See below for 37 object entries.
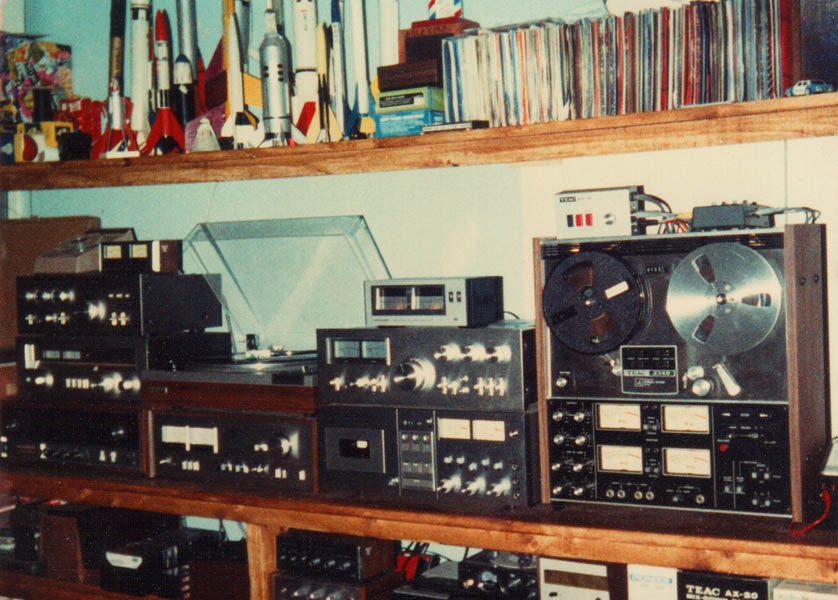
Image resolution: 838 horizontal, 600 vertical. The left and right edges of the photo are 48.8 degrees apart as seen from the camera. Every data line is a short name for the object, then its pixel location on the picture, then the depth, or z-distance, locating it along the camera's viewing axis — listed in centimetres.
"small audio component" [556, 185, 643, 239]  199
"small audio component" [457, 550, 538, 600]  218
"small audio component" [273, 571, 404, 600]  231
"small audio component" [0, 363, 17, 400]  291
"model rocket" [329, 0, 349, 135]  264
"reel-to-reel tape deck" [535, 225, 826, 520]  183
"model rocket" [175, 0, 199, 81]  300
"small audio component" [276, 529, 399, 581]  233
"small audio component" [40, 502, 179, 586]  270
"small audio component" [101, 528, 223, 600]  259
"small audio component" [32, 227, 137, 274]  284
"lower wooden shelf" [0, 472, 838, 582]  179
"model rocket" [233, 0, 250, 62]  291
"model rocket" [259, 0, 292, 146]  258
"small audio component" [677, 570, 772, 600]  186
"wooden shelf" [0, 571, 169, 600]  267
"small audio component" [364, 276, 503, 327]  215
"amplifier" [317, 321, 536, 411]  208
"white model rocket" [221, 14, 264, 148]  266
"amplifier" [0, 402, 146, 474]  260
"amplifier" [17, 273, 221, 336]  258
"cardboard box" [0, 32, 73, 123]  330
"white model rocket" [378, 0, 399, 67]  258
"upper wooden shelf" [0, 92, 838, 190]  191
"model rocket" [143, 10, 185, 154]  284
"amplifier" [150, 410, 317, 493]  233
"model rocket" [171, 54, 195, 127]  290
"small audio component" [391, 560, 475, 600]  224
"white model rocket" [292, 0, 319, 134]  263
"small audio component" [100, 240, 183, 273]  267
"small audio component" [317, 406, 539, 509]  208
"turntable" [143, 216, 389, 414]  240
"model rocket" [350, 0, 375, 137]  258
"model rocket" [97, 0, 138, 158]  302
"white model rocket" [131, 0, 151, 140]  298
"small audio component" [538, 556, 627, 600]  205
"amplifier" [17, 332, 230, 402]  259
